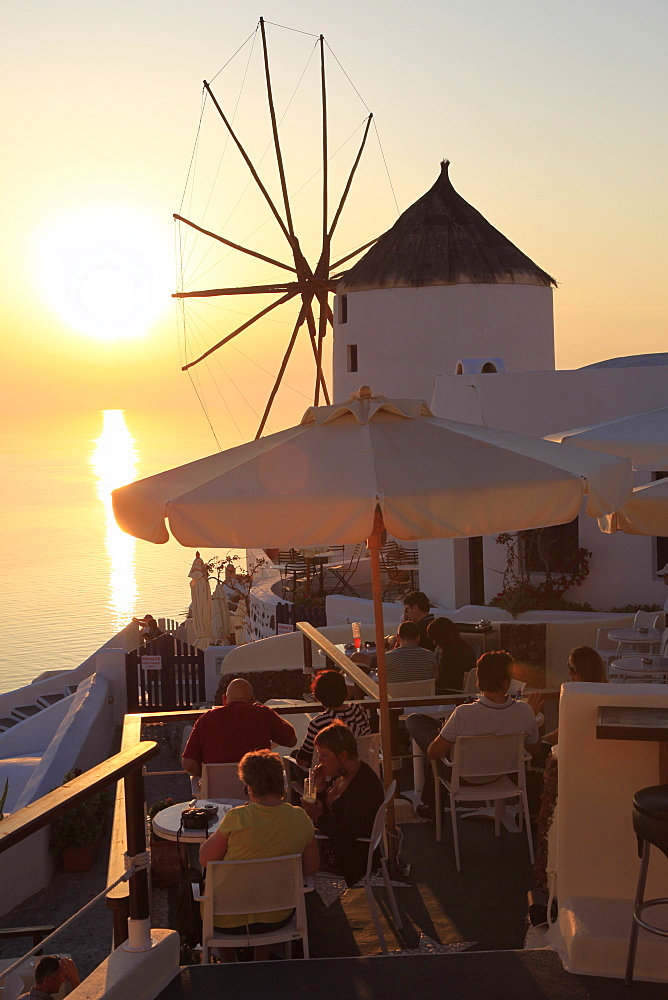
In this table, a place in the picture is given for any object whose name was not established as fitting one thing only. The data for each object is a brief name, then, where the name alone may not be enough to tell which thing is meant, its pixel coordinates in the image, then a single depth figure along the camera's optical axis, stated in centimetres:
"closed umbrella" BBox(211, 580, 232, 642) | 2317
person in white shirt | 641
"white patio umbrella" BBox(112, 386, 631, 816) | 514
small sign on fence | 1938
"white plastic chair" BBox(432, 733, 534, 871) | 636
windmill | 3544
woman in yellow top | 493
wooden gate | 1939
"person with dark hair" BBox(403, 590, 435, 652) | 994
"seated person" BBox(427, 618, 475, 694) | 880
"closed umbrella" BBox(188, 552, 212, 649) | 2214
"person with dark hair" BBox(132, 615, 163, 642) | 2880
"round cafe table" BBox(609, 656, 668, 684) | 919
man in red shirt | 669
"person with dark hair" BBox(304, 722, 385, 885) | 577
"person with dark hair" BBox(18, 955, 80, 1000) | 612
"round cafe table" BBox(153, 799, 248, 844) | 599
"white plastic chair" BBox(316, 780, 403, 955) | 525
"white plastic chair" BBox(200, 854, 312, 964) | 482
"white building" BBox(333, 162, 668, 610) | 2836
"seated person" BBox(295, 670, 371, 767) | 661
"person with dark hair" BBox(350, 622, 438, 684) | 858
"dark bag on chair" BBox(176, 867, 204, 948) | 601
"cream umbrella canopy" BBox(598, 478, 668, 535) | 696
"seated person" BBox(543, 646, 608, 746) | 675
